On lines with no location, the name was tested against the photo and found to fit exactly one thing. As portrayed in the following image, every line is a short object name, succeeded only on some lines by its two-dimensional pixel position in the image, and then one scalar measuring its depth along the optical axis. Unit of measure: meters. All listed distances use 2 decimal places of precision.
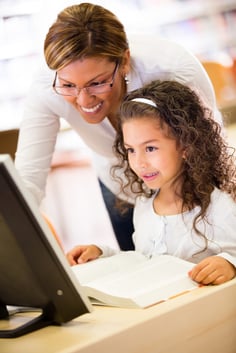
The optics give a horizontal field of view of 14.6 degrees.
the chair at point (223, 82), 3.79
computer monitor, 1.43
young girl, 1.86
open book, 1.61
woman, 1.96
